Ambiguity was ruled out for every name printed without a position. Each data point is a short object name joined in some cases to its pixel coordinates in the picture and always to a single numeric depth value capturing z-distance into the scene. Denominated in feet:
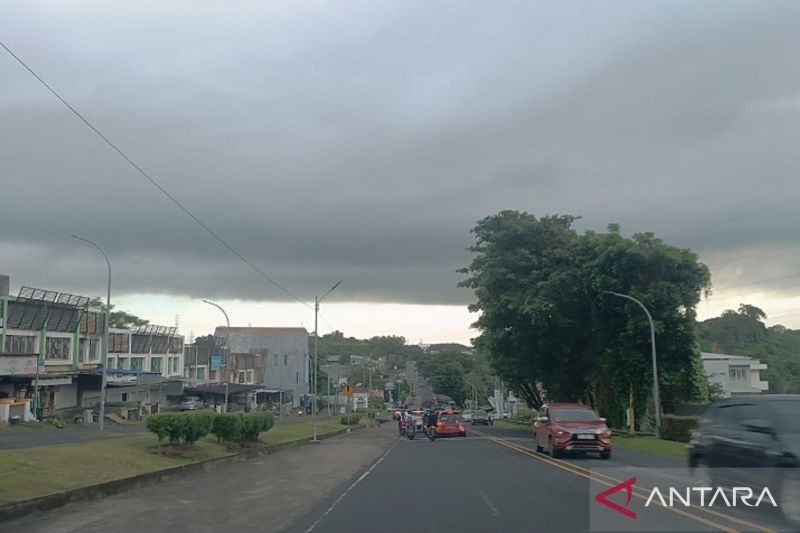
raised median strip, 44.79
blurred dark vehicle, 32.50
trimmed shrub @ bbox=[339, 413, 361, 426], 207.66
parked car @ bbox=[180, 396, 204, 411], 228.63
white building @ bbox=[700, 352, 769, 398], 186.91
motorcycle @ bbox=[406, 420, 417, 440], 149.48
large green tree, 133.80
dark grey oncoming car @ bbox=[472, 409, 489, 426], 236.63
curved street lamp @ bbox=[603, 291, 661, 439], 115.44
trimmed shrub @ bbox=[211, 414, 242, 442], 90.74
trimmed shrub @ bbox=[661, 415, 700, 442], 111.24
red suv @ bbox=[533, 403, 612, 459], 76.69
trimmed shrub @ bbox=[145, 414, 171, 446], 75.36
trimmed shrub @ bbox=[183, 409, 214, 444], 77.97
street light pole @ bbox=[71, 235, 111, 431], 118.75
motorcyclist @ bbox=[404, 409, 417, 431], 150.65
